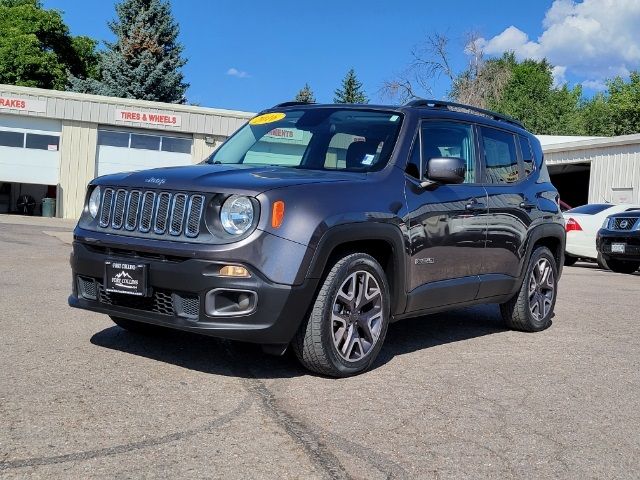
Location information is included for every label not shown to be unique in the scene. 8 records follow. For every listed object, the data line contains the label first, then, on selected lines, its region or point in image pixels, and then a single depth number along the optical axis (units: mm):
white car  15594
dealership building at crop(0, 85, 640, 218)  25812
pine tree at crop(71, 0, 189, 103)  36656
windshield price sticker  5801
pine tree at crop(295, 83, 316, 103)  62125
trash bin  26527
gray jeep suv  4059
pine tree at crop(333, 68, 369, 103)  62375
